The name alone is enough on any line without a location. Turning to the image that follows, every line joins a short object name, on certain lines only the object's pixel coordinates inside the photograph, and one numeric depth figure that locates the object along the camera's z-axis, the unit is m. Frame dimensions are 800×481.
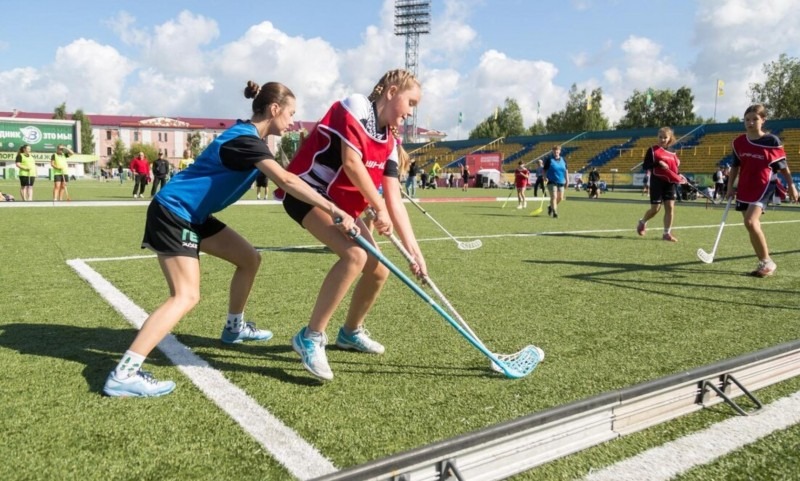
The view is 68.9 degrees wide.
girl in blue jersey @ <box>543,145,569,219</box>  15.57
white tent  50.47
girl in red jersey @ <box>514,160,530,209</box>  20.84
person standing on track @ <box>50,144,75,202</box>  18.12
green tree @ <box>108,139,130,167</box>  104.25
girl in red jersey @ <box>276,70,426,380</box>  3.09
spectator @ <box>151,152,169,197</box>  20.45
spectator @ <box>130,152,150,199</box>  22.17
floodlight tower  74.44
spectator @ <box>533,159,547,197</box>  29.20
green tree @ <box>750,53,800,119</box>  63.66
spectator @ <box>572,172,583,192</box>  44.82
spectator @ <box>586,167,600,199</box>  33.21
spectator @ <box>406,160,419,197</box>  28.30
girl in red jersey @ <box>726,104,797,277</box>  6.80
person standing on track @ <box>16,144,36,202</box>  17.73
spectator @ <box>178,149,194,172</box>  22.03
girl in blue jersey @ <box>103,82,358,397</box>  2.96
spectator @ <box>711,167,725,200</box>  31.16
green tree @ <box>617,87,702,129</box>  82.00
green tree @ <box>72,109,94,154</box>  104.31
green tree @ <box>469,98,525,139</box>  96.94
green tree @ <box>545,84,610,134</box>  85.06
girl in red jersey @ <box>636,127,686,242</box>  10.46
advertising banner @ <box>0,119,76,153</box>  42.06
